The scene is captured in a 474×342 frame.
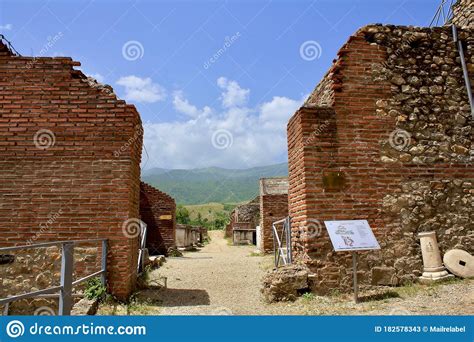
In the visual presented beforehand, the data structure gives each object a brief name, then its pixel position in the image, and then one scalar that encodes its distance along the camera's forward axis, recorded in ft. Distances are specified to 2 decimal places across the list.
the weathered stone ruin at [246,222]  85.25
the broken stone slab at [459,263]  20.93
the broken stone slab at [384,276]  21.12
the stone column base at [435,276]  20.65
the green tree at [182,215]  147.63
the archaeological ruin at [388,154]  21.36
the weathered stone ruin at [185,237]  68.54
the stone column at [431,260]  20.88
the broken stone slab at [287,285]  20.04
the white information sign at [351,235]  18.75
